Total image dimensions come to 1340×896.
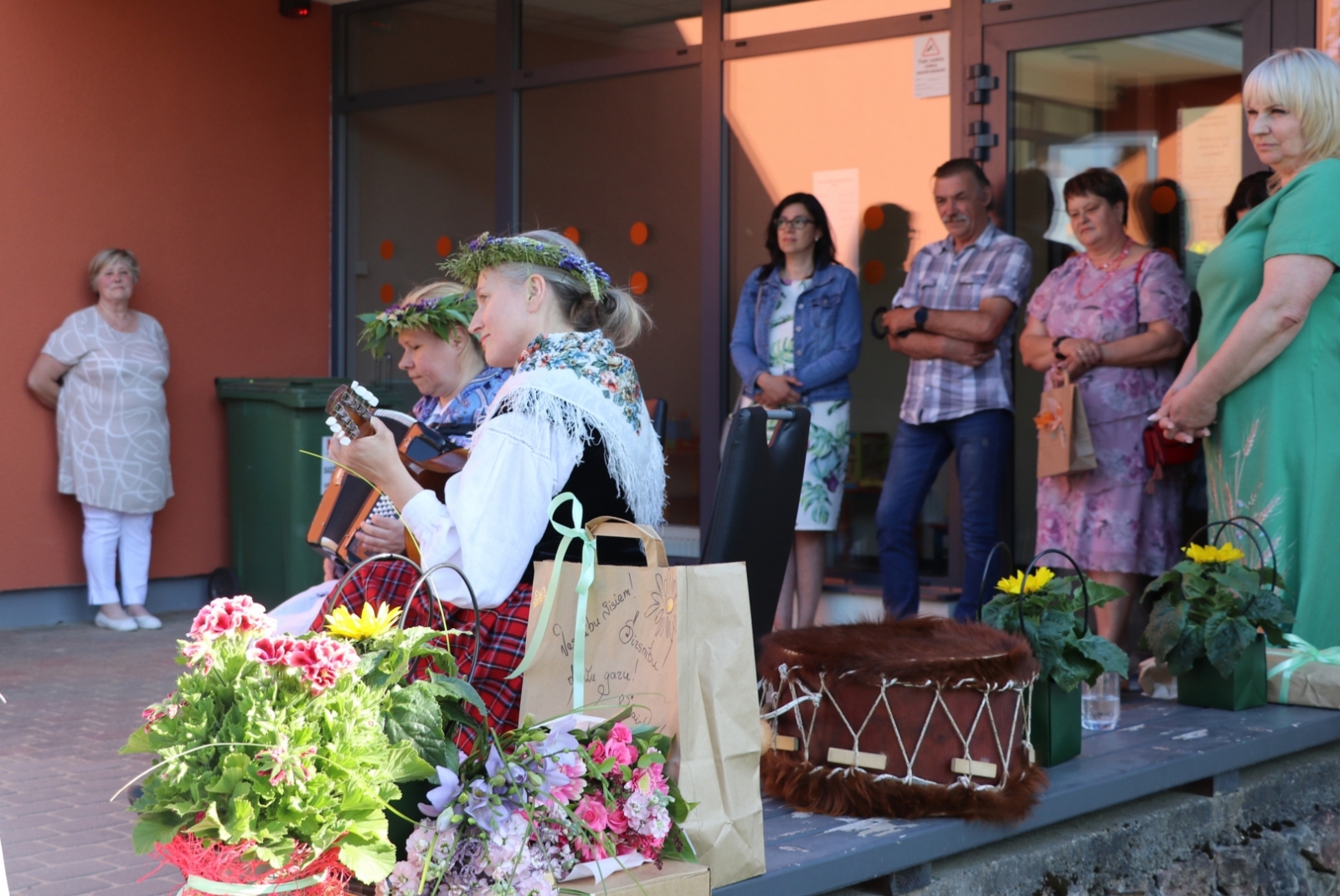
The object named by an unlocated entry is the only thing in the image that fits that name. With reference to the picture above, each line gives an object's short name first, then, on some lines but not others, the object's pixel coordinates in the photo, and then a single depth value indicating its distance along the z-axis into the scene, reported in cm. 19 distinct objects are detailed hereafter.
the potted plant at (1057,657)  302
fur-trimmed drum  264
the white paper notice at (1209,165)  521
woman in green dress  394
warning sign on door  593
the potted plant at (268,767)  170
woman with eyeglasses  580
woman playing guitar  256
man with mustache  534
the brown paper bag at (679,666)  211
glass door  524
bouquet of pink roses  188
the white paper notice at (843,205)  623
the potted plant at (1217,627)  367
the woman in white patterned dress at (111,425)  687
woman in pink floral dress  480
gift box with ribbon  378
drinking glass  351
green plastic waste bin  707
